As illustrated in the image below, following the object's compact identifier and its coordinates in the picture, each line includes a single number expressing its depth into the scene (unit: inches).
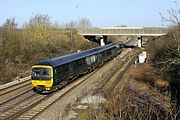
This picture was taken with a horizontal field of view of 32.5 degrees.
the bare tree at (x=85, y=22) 5213.1
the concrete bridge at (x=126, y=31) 2837.1
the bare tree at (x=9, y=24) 1644.9
